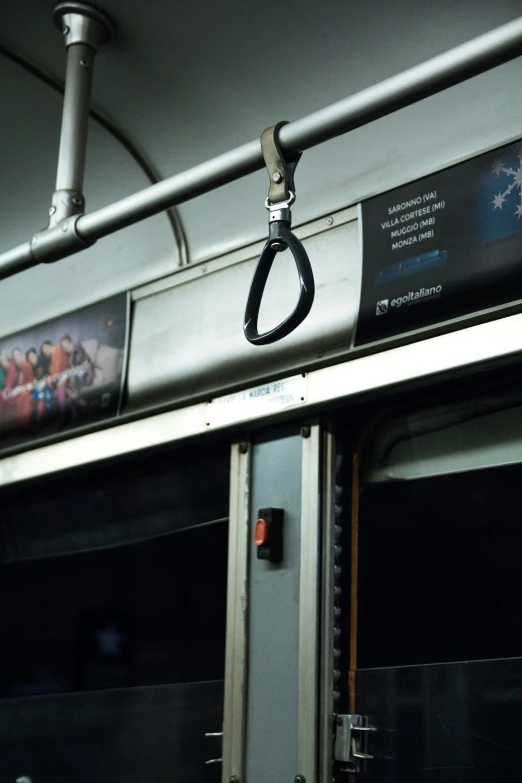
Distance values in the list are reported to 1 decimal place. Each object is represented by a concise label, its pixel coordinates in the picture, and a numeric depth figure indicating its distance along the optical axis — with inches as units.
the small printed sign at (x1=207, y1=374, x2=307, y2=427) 103.0
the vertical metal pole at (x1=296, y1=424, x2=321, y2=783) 93.2
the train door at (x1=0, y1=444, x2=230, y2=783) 109.3
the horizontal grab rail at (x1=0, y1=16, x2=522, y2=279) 68.1
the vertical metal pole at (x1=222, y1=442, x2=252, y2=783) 99.6
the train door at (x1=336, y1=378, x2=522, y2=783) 85.9
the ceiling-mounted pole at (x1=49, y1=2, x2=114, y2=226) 101.8
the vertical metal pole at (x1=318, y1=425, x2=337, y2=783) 92.7
